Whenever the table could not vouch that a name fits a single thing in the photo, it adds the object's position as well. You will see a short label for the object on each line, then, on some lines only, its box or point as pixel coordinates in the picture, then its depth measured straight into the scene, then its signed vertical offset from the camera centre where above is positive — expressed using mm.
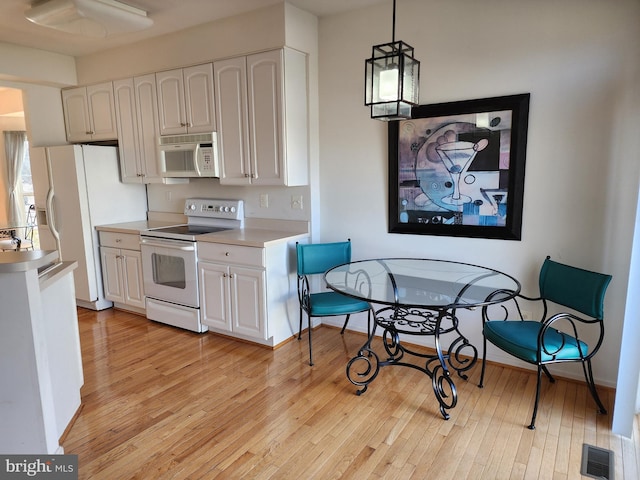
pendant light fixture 1866 +427
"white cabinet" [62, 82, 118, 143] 4184 +704
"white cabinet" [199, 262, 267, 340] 3162 -934
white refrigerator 4004 -198
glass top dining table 2260 -655
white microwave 3545 +217
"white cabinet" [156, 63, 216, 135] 3500 +687
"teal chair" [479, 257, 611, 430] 2215 -892
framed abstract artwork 2701 +48
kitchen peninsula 1738 -758
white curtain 6734 +193
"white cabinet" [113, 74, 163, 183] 3879 +508
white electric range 3473 -703
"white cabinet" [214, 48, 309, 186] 3160 +483
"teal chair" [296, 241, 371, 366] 2920 -768
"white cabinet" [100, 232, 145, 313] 3921 -850
